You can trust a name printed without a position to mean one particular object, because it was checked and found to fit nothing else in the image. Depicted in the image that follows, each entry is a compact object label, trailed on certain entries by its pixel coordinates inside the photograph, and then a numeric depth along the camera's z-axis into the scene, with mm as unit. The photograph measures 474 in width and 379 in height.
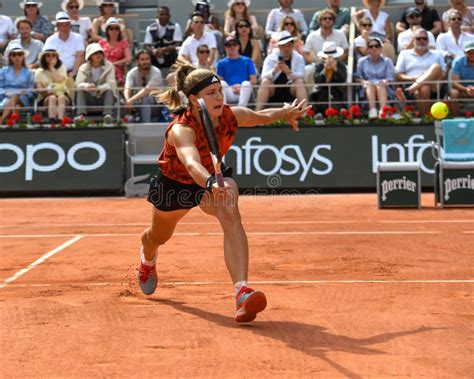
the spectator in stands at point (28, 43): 18219
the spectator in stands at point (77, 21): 18938
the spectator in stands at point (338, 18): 18297
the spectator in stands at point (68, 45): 17969
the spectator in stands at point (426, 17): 18203
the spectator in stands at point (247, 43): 17500
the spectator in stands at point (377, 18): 18234
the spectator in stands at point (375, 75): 16406
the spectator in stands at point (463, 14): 17875
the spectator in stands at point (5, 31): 19128
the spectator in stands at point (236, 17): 18047
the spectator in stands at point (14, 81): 17094
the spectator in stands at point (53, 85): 17016
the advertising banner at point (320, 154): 16250
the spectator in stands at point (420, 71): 16297
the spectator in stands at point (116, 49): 17938
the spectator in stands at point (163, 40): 18234
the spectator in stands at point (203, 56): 16766
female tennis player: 6246
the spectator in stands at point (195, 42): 17531
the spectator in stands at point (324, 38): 17438
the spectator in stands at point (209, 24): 18141
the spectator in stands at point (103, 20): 18797
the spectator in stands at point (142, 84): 16938
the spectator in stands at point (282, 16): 18469
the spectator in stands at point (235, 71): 16734
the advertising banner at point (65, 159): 16844
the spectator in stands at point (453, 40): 17188
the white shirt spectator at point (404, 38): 17641
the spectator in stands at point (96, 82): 16891
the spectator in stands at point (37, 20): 19188
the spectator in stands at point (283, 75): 16297
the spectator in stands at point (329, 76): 16531
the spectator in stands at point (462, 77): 16031
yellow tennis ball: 14656
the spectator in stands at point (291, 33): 17344
